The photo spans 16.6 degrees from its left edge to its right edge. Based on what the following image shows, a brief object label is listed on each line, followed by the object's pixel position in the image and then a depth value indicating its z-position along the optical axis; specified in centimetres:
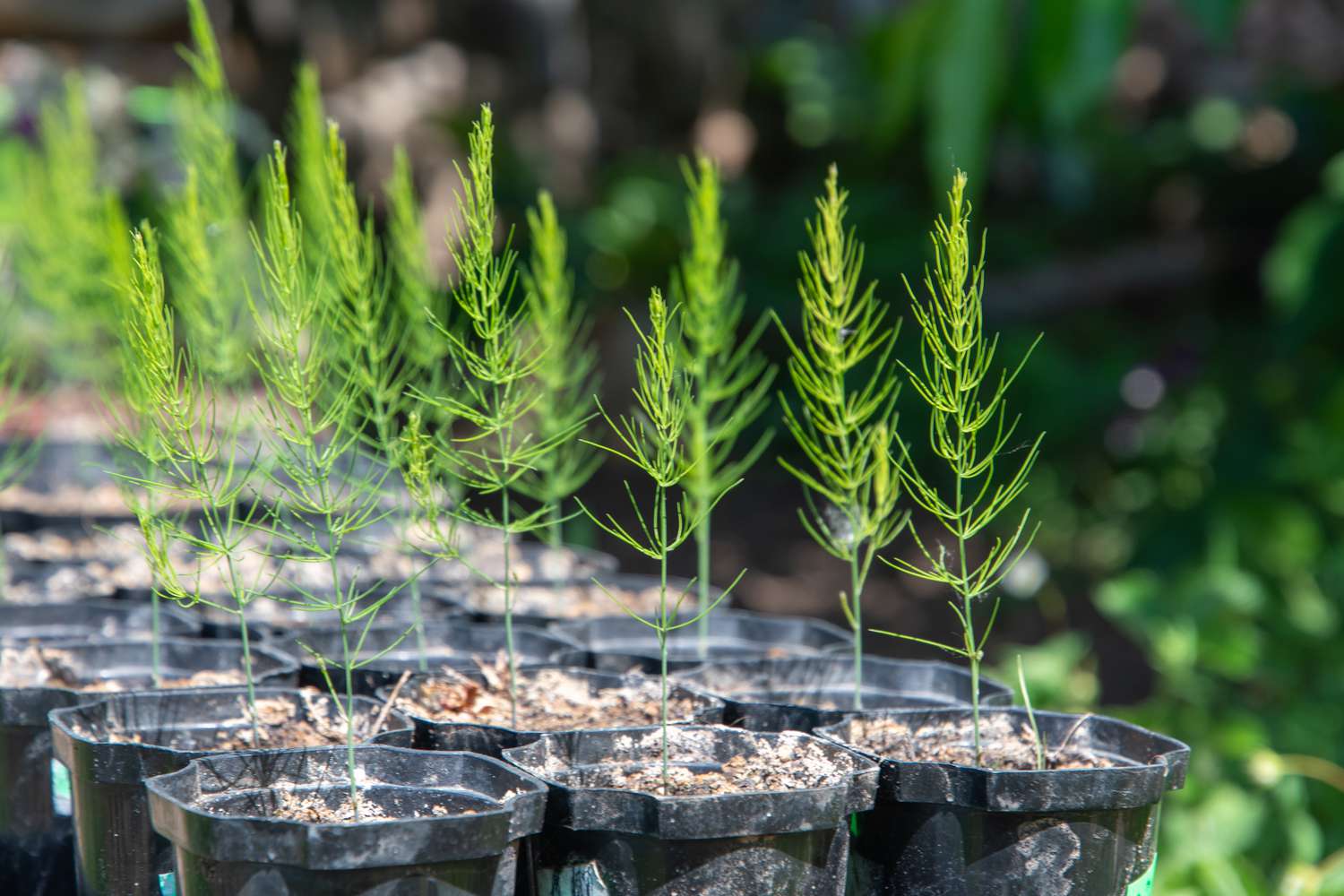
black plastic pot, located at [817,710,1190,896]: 114
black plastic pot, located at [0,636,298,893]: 122
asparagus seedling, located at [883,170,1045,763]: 113
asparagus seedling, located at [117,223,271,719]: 115
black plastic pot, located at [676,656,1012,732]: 125
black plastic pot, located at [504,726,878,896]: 113
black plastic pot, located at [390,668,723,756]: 119
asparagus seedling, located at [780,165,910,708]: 116
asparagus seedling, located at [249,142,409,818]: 115
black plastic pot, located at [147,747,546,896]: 110
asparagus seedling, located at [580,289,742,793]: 114
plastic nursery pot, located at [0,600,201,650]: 133
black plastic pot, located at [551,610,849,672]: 133
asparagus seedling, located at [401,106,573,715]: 115
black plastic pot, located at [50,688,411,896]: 116
